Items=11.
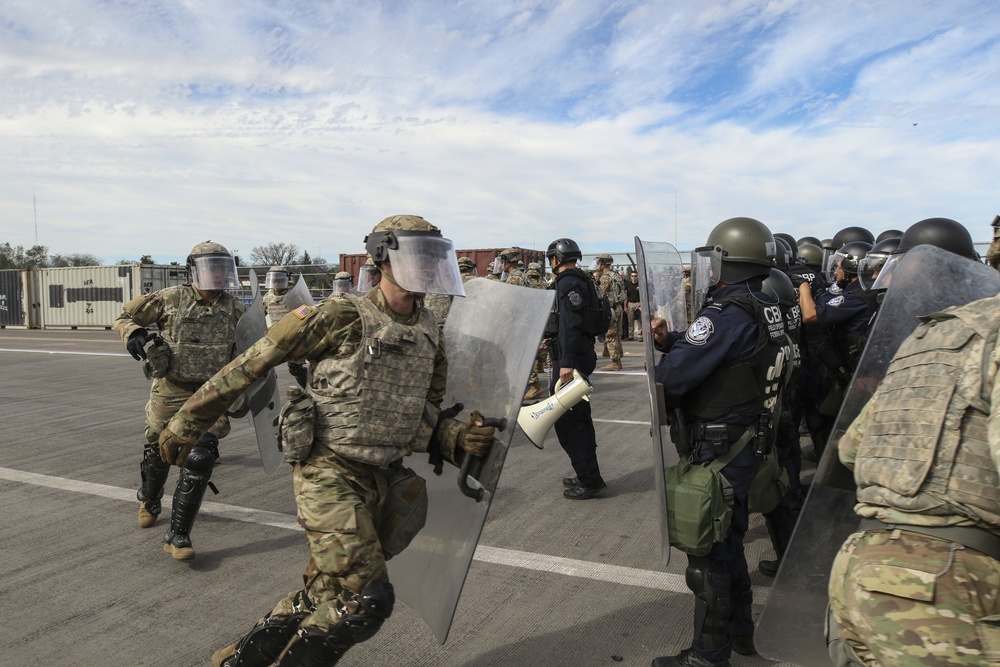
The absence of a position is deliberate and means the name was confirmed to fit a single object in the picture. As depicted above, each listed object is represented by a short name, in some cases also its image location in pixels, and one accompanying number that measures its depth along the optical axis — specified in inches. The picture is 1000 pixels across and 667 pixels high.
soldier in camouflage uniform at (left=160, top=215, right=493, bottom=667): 93.6
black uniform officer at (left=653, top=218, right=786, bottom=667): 111.0
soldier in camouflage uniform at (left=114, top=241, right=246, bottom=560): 182.4
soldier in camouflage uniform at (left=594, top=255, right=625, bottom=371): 485.1
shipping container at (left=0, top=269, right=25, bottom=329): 1061.1
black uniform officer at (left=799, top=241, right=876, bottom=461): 201.2
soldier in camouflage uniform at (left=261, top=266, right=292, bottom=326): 440.8
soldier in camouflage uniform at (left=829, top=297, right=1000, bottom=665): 60.0
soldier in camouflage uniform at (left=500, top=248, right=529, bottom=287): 354.3
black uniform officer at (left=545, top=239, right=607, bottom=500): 203.6
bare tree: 1500.4
